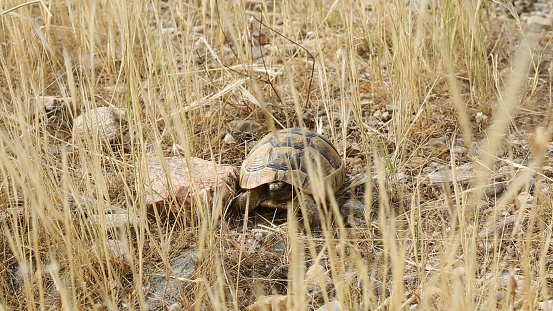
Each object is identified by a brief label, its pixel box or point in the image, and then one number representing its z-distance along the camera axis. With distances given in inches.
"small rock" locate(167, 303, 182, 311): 68.3
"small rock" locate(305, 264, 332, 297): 79.1
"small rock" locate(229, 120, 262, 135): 121.6
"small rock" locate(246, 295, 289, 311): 73.9
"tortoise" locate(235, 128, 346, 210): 100.6
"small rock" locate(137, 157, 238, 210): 95.7
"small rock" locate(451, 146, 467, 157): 111.2
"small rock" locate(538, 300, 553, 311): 70.0
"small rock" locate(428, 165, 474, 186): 100.9
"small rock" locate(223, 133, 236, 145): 118.0
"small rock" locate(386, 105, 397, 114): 123.9
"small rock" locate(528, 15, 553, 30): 155.3
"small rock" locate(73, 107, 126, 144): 116.1
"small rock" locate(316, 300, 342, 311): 72.1
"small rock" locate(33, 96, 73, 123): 123.8
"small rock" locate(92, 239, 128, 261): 76.9
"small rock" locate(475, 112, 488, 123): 116.2
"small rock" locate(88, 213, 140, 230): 88.5
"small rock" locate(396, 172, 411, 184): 103.2
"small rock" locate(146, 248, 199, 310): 79.4
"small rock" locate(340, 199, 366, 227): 96.7
